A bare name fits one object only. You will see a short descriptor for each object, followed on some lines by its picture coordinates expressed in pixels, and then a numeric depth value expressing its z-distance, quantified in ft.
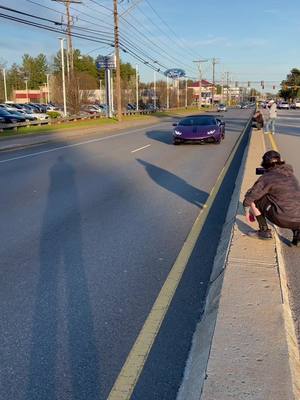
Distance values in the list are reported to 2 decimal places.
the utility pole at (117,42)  142.78
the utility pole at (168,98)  332.00
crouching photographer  17.35
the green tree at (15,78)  492.54
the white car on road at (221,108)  296.61
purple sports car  66.80
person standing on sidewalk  77.41
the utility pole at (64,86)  153.93
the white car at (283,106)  313.32
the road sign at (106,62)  180.65
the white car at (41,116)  159.56
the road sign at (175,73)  328.29
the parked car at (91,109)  217.64
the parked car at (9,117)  127.24
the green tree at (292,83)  490.40
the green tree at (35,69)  514.27
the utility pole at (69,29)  150.83
